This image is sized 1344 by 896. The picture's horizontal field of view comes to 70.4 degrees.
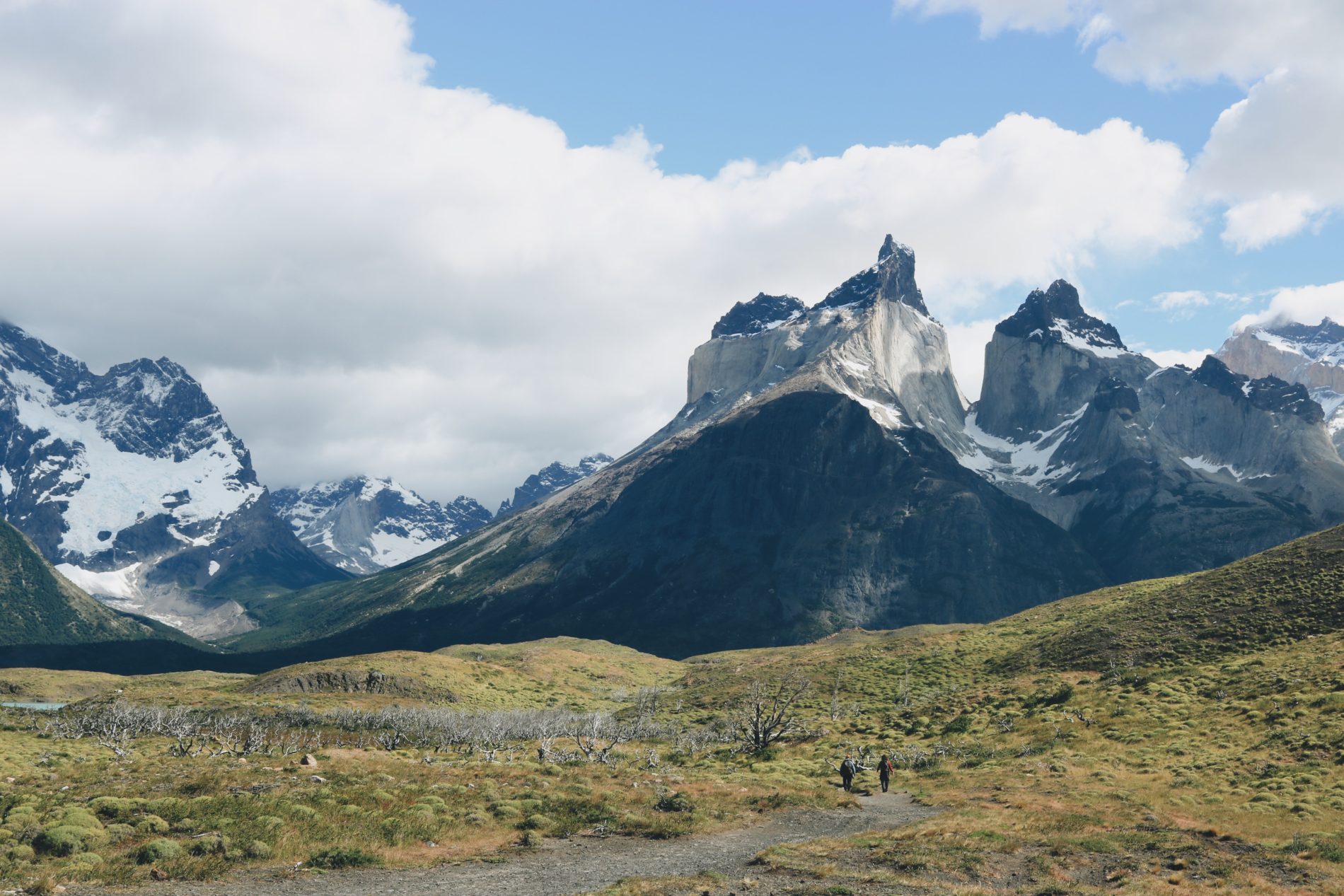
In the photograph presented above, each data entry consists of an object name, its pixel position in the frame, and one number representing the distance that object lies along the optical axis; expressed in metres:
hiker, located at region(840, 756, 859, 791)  54.94
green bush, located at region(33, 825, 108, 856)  32.06
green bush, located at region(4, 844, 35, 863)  30.93
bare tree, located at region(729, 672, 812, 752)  75.81
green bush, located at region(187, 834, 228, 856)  33.00
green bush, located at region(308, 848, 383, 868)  33.41
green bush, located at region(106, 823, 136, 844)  33.88
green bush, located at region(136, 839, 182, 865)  31.83
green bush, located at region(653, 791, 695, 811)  45.25
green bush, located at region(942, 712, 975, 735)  77.38
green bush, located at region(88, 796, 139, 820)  36.97
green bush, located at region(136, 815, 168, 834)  34.91
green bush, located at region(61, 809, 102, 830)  34.50
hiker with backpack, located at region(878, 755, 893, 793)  54.81
